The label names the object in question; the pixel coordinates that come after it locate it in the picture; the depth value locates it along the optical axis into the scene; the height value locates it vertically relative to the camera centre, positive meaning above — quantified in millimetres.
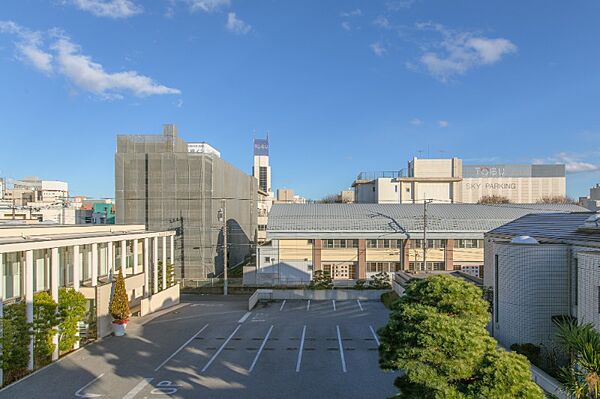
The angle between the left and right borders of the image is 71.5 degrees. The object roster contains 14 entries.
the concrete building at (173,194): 37344 +312
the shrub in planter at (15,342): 13584 -4854
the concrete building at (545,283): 11939 -2656
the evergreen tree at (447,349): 7113 -2977
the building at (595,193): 69162 +651
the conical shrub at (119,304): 19594 -5022
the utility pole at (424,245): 32588 -3785
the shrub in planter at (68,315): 16578 -4784
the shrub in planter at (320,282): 31322 -6541
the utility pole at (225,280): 31969 -6431
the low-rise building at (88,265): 14891 -3171
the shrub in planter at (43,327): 15281 -4786
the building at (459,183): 72812 +2874
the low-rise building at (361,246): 35469 -4238
